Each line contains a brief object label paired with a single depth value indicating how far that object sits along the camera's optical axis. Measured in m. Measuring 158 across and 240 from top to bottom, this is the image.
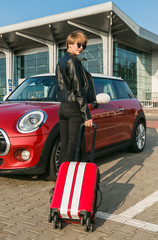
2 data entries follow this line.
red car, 3.73
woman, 2.89
